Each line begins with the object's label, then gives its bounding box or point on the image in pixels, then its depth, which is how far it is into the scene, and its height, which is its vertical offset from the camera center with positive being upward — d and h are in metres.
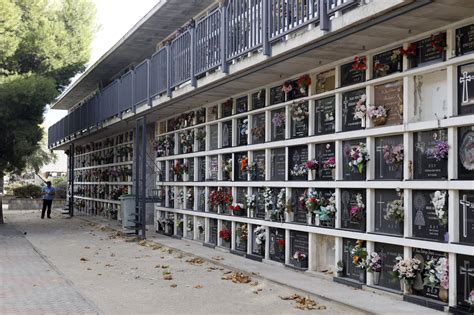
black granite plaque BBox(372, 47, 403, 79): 7.11 +1.36
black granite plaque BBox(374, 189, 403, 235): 7.09 -0.52
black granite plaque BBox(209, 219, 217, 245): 12.20 -1.24
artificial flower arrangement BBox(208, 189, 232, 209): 11.35 -0.51
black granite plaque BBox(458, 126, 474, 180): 6.04 +0.21
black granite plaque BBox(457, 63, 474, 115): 6.11 +0.88
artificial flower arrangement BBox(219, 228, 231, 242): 11.43 -1.22
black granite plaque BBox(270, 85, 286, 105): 9.70 +1.30
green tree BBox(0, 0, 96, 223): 17.06 +3.66
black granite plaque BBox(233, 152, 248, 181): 10.88 +0.06
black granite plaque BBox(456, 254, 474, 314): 5.96 -1.11
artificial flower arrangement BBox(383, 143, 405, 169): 6.96 +0.21
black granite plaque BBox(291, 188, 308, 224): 9.01 -0.53
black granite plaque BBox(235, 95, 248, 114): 10.97 +1.29
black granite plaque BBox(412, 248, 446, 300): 6.44 -1.02
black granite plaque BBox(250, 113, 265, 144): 10.27 +0.78
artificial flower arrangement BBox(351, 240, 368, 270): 7.42 -1.06
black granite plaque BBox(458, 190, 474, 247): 6.02 -0.45
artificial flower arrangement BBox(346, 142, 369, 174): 7.50 +0.20
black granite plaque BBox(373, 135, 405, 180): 7.02 +0.18
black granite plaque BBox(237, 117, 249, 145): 10.83 +0.79
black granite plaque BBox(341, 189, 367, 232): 7.64 -0.50
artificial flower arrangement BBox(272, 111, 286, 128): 9.64 +0.88
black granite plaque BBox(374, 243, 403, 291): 7.06 -1.08
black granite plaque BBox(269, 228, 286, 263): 9.50 -1.19
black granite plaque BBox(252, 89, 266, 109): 10.28 +1.31
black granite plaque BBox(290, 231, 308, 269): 8.91 -1.12
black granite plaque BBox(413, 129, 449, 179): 6.36 +0.21
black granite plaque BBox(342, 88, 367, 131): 7.75 +0.89
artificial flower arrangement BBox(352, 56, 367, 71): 7.64 +1.44
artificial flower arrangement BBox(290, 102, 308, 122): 8.91 +0.94
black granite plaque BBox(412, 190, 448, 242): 6.41 -0.53
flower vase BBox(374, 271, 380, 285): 7.38 -1.32
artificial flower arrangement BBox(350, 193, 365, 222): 7.61 -0.49
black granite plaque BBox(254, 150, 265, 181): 10.27 +0.15
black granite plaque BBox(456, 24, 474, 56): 6.07 +1.39
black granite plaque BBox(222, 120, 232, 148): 11.62 +0.77
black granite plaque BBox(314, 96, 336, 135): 8.36 +0.83
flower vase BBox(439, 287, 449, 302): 6.27 -1.31
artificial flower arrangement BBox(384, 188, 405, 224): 6.89 -0.44
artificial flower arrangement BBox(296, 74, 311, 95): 8.85 +1.37
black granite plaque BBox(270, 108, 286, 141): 9.65 +0.82
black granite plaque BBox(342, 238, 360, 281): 7.83 -1.19
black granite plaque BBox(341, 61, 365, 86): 7.80 +1.32
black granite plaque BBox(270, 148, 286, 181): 9.64 +0.14
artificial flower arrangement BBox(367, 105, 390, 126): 7.29 +0.74
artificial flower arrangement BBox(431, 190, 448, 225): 6.32 -0.36
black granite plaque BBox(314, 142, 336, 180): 8.34 +0.21
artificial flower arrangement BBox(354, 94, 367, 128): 7.58 +0.82
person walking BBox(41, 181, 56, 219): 23.52 -0.96
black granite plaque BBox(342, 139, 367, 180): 7.75 +0.10
